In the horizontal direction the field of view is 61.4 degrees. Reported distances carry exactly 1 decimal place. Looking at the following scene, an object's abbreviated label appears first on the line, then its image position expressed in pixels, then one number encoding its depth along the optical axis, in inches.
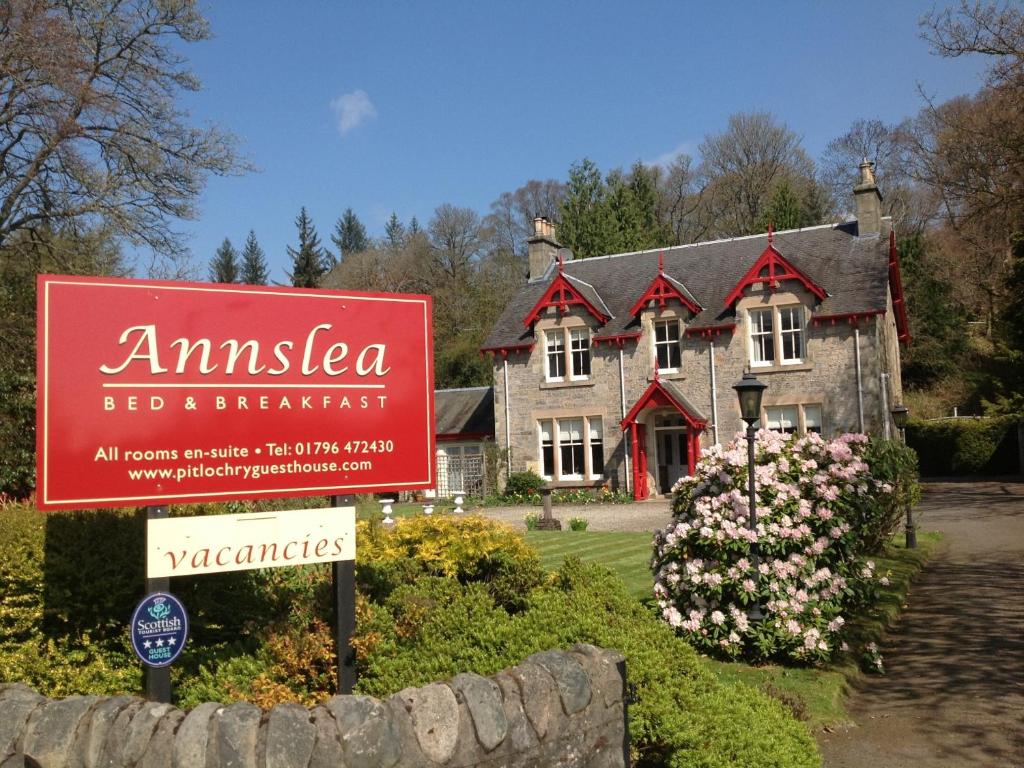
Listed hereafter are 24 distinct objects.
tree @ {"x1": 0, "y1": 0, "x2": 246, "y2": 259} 776.9
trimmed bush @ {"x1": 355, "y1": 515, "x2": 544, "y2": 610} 313.3
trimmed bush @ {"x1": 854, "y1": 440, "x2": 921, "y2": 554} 519.3
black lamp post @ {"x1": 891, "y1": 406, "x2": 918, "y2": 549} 655.8
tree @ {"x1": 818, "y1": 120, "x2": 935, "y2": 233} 2026.3
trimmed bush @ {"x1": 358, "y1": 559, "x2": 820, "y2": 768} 220.4
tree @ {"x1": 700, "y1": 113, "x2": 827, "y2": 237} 2212.1
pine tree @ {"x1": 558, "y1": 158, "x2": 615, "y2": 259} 1929.1
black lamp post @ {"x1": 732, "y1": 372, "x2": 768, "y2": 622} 386.6
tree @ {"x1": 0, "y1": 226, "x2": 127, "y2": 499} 547.5
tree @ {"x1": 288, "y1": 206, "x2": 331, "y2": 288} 2623.0
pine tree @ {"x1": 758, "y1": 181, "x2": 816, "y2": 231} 1867.6
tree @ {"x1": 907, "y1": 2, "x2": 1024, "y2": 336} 813.2
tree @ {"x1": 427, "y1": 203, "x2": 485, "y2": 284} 2455.7
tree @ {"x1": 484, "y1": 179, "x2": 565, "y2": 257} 2502.5
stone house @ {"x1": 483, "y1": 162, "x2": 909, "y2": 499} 1051.3
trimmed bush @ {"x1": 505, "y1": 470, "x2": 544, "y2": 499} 1187.3
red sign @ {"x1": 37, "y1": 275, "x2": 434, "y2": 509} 222.7
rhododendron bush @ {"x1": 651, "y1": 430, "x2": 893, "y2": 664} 341.4
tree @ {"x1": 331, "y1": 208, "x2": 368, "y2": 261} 3690.9
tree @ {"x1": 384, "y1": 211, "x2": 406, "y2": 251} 2891.7
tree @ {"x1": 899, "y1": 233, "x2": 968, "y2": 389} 1622.8
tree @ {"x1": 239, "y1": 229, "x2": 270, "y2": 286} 3666.3
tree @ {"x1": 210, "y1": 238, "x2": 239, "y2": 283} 3582.7
